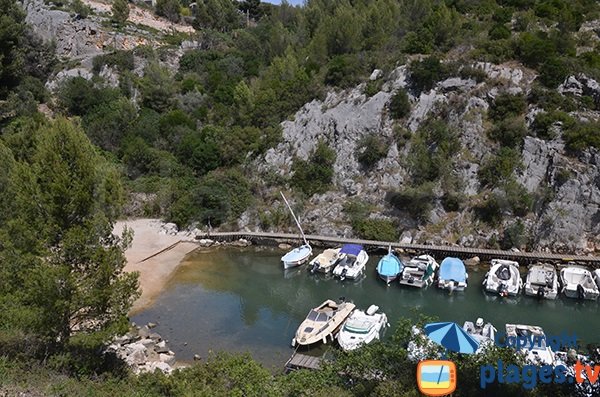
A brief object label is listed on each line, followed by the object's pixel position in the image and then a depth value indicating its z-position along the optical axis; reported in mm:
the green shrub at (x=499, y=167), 33844
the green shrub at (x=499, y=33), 41938
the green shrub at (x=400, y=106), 39719
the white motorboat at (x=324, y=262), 30000
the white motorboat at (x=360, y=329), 21252
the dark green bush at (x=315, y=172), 38500
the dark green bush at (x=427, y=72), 40000
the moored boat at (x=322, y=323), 21766
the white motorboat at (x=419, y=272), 27562
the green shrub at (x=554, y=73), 36594
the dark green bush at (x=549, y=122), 34031
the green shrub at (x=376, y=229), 33562
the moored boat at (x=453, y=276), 27219
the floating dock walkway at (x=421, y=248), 29438
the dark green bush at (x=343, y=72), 44000
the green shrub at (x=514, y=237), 31344
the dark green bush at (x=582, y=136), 32531
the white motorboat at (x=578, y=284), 25578
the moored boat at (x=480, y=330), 21066
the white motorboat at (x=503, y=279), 26375
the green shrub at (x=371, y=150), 38406
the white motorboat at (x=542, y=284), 25938
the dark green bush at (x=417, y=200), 34125
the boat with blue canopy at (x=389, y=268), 28266
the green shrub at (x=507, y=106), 36406
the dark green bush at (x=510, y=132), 34906
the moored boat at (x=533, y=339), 18555
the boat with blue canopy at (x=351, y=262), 29016
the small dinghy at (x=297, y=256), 31016
